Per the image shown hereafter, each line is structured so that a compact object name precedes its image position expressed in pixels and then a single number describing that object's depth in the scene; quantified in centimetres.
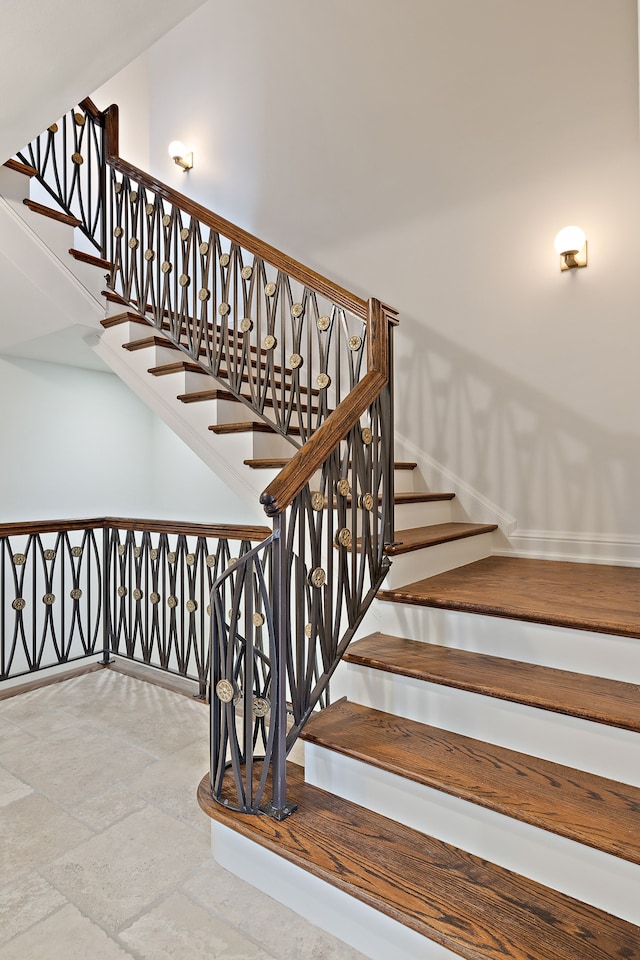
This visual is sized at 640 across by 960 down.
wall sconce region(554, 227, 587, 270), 297
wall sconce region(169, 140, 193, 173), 475
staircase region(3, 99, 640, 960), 128
